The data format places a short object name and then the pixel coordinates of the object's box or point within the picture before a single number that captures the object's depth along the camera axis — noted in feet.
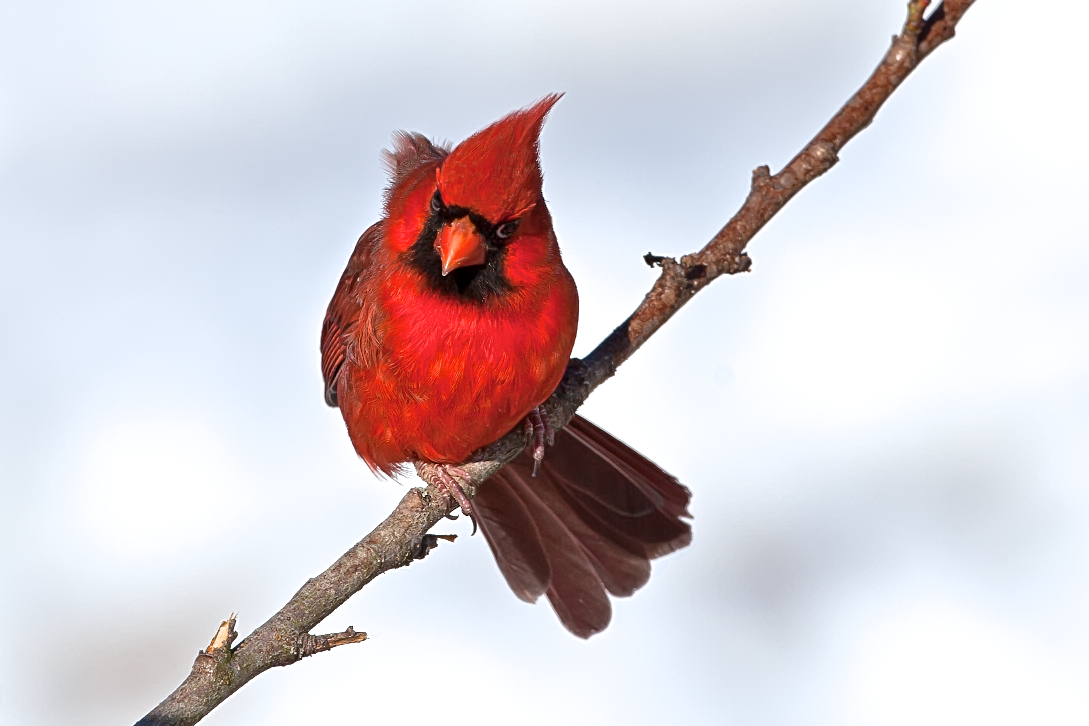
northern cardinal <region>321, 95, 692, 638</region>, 15.32
